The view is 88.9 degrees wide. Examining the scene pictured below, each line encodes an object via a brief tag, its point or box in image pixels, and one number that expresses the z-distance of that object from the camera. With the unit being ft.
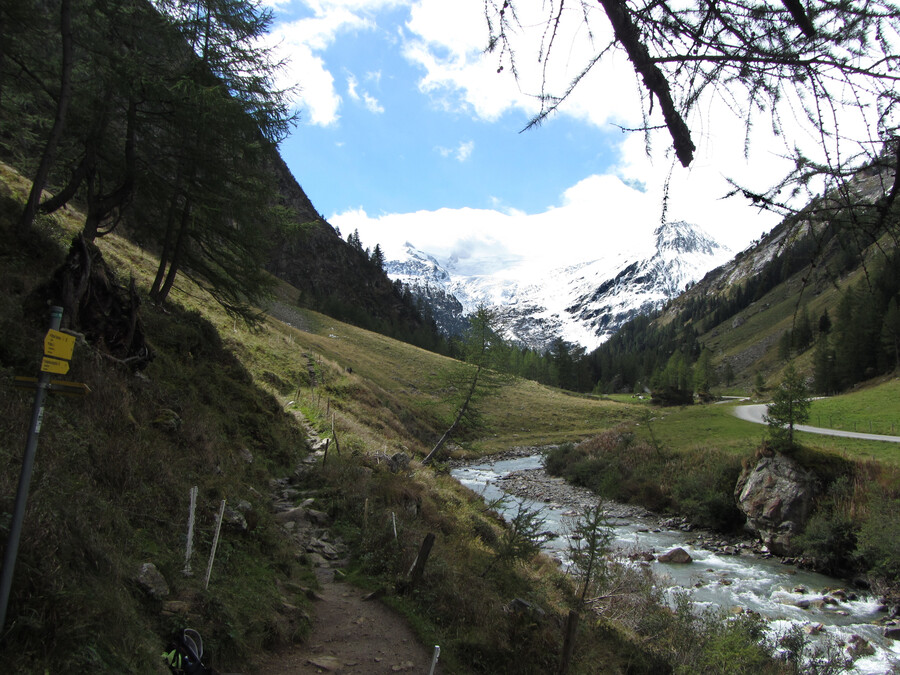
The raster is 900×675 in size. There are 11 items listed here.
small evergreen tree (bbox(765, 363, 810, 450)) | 75.05
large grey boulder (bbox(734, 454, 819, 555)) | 62.54
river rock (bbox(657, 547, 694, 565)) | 59.41
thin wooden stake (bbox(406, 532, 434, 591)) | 29.71
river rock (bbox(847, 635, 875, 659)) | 36.61
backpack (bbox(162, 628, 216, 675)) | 14.75
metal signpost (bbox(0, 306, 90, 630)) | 10.45
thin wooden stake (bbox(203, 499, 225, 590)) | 19.56
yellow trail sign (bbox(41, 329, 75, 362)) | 10.53
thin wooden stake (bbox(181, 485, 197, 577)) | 19.67
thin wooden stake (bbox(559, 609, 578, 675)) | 22.57
